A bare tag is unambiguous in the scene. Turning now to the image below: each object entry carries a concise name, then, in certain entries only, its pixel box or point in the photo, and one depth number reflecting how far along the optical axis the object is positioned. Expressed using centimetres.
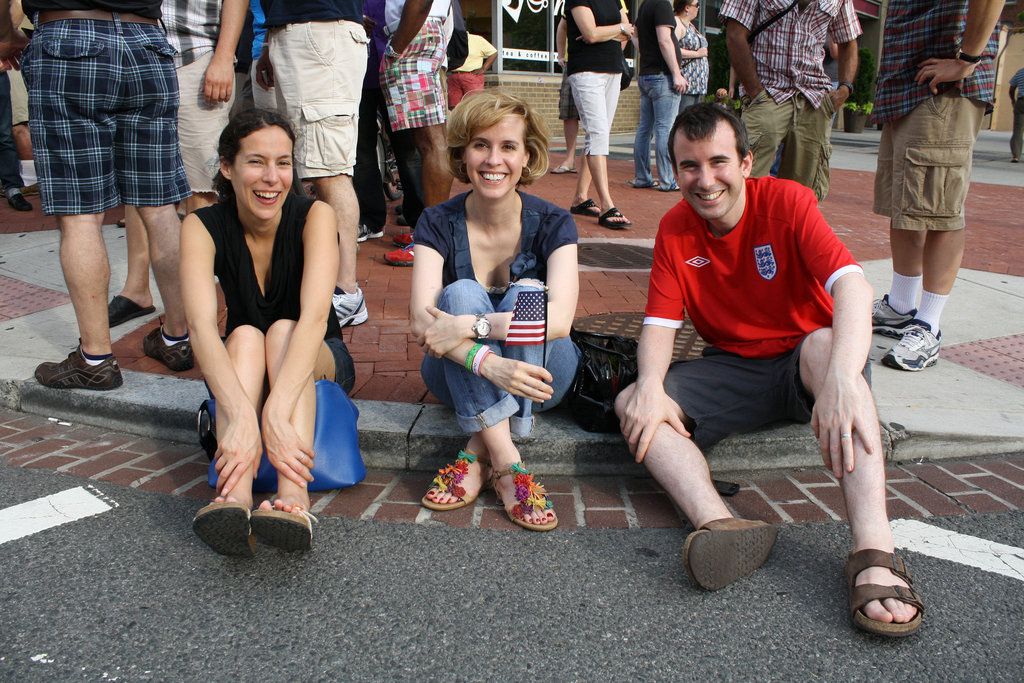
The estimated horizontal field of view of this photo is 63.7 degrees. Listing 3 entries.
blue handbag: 265
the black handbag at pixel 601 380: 295
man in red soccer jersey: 225
